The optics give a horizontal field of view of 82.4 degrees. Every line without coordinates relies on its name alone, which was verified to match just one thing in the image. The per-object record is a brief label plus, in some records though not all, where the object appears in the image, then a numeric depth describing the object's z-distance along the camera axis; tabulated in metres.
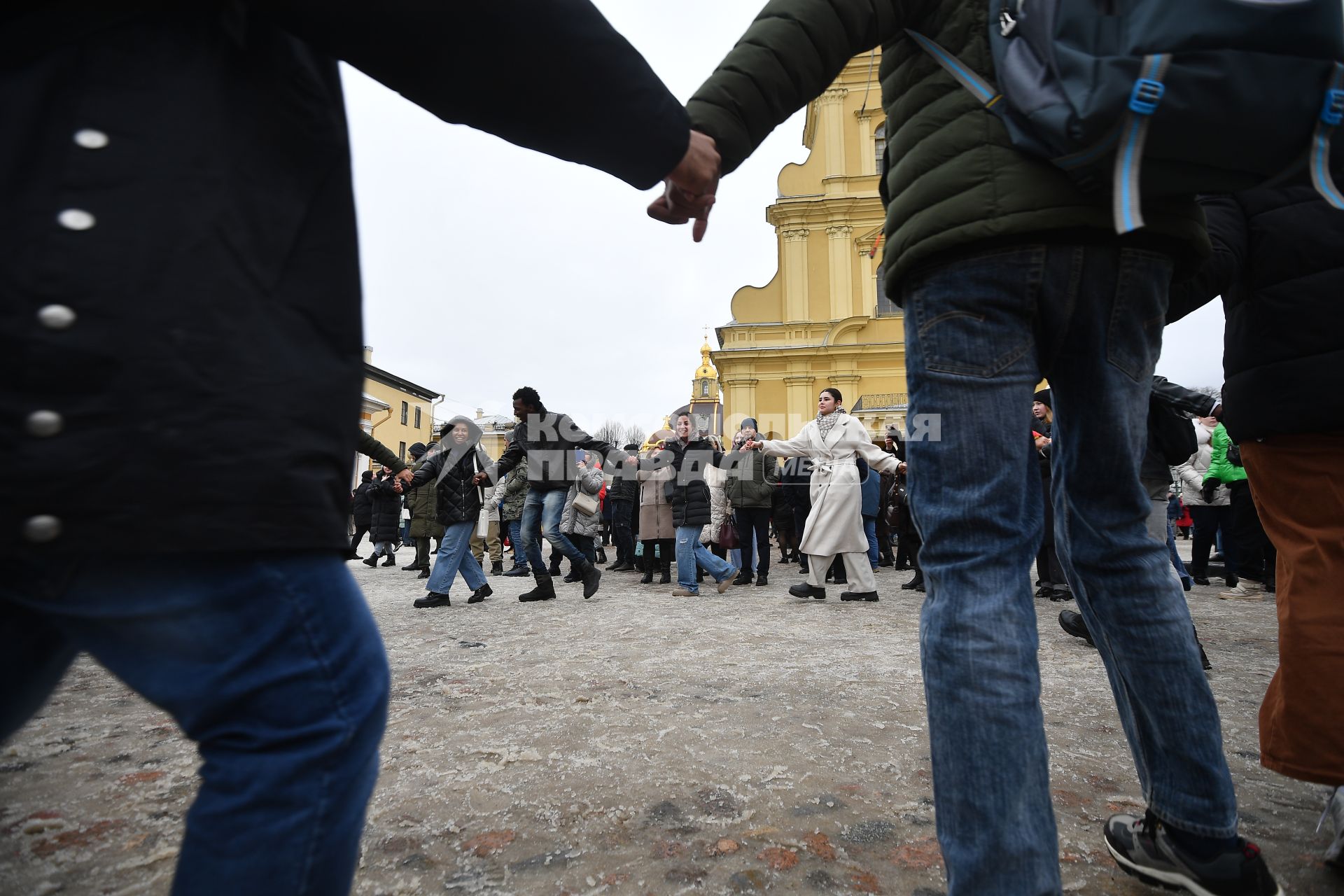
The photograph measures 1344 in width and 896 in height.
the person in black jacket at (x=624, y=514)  11.78
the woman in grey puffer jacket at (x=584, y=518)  8.53
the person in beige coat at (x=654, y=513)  9.73
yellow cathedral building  28.58
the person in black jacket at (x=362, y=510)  15.16
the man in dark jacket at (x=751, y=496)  8.80
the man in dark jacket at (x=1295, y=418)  1.70
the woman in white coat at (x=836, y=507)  7.46
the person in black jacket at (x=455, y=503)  7.41
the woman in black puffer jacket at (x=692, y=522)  8.46
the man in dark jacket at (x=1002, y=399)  1.30
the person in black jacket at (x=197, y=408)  0.71
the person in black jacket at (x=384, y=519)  13.12
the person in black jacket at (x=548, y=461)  7.97
